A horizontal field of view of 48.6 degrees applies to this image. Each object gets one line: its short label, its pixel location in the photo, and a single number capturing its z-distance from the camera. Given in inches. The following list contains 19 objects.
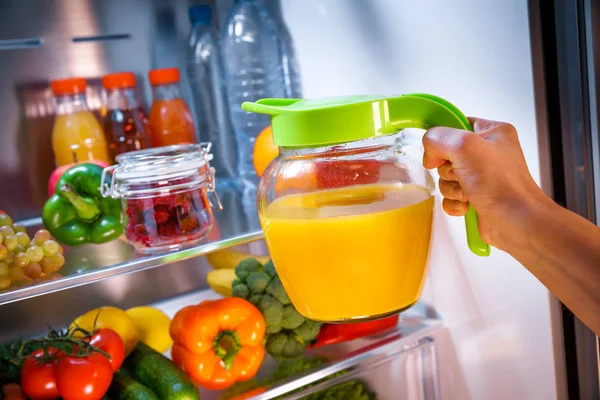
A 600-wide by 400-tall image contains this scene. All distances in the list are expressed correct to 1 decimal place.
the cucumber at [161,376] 42.1
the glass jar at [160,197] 44.3
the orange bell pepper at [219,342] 44.1
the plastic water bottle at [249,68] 60.8
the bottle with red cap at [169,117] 58.5
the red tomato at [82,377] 38.9
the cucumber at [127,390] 41.4
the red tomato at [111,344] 42.7
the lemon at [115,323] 47.9
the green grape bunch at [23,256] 41.1
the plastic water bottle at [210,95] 62.3
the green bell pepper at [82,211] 48.4
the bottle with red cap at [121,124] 57.6
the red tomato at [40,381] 39.8
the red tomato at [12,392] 39.7
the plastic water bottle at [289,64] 58.7
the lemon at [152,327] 51.1
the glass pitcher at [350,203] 25.2
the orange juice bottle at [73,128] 55.2
